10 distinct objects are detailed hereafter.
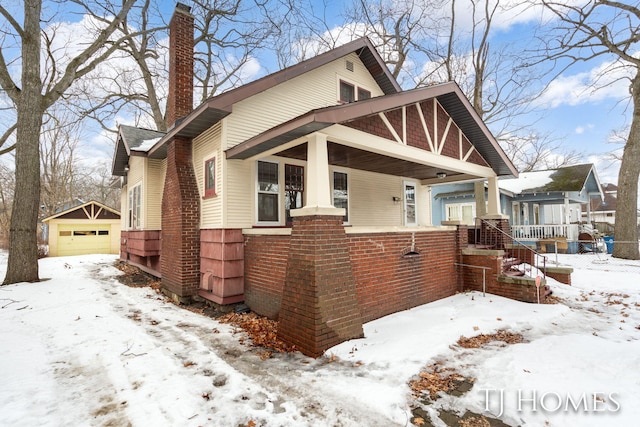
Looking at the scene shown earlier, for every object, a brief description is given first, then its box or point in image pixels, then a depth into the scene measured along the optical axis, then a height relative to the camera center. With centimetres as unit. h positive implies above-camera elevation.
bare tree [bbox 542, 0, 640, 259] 1401 +391
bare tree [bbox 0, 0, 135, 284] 914 +263
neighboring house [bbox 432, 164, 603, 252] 1745 +144
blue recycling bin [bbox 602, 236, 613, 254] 1700 -136
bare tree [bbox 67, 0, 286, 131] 1428 +925
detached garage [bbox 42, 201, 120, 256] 1912 -22
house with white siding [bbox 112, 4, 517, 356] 485 +93
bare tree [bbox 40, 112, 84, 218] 2744 +496
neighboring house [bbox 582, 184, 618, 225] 4919 +215
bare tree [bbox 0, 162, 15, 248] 2553 +337
